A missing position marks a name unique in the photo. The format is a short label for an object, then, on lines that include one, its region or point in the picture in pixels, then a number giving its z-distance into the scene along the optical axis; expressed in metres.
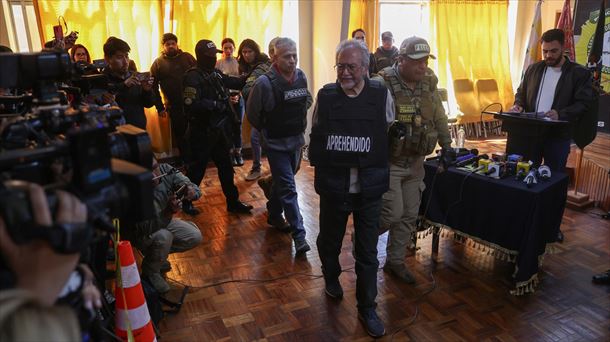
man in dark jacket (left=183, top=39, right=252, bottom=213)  3.52
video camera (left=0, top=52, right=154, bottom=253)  0.82
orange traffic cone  1.96
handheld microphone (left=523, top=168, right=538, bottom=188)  2.52
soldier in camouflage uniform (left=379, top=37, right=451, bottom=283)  2.44
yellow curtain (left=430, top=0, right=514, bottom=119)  6.94
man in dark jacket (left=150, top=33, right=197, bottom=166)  4.69
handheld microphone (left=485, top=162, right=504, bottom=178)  2.67
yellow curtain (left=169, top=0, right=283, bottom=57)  5.11
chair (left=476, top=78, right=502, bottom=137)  7.23
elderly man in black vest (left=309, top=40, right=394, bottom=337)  2.11
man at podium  3.20
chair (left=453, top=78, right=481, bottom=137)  7.10
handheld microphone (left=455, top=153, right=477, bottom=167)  2.84
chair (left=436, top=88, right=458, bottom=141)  6.45
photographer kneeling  2.31
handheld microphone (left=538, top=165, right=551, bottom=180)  2.63
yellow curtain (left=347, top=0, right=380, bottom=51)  6.03
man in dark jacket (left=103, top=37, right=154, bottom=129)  3.19
